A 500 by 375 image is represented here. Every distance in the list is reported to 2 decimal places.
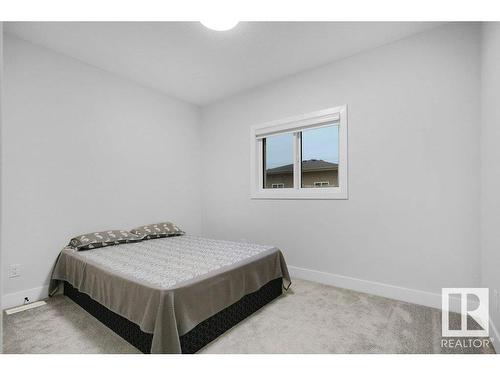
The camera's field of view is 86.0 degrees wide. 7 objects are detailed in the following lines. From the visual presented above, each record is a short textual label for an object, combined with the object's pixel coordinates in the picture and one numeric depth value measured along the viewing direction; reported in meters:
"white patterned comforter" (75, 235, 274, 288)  2.02
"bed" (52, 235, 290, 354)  1.73
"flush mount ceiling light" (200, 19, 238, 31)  2.06
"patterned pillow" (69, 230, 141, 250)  2.80
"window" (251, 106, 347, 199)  3.10
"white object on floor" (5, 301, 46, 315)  2.40
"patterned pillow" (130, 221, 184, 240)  3.38
